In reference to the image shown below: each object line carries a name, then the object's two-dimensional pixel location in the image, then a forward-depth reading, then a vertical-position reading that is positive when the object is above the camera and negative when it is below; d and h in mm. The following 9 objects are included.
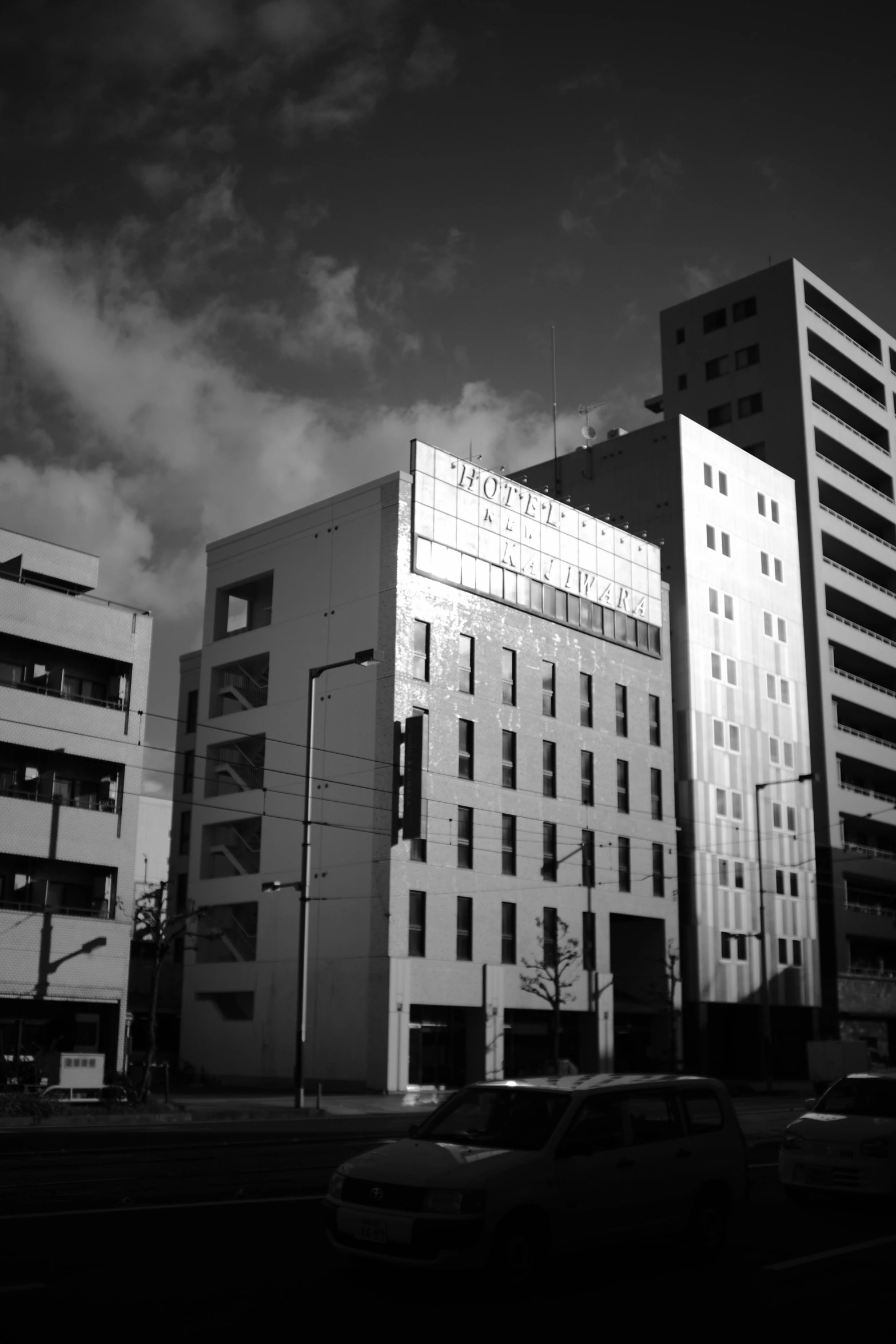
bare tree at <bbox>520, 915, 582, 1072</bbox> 53781 +1616
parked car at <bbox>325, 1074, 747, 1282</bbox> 9625 -1292
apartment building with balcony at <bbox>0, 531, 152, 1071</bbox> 41906 +6692
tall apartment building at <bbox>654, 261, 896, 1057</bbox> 74750 +29754
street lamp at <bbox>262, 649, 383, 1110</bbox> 37031 +1504
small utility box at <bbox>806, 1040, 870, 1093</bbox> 51062 -1791
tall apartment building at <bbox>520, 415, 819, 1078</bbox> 66750 +15295
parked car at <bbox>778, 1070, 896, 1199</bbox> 14555 -1484
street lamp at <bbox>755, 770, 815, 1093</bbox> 54653 -65
